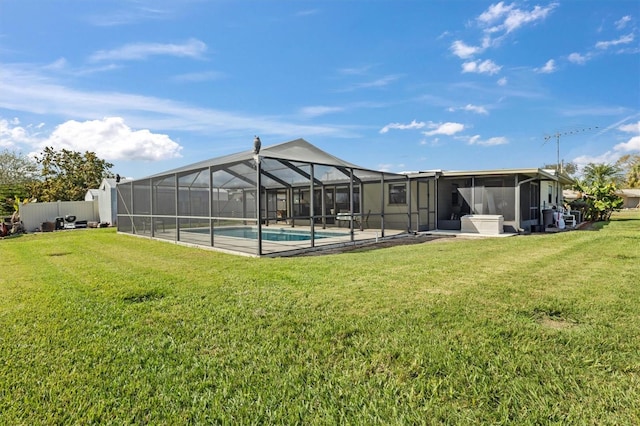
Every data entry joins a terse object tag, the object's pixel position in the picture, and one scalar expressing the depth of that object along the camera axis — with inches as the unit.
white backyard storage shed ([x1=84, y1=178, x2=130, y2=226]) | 800.9
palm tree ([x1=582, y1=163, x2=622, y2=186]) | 1430.9
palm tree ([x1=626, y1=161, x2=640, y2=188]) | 1642.7
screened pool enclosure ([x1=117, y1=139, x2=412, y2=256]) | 394.9
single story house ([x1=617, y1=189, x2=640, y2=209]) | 1424.7
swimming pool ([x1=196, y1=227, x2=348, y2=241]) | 447.6
